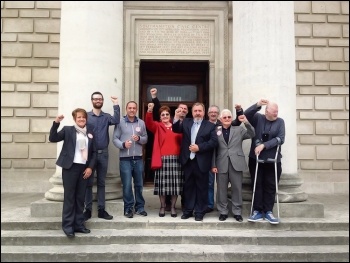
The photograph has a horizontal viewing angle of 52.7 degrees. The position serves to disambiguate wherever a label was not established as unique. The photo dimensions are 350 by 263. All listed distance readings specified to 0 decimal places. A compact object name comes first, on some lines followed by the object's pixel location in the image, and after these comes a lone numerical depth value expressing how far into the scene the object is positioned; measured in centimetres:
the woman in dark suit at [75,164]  523
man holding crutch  571
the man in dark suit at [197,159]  582
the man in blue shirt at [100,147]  582
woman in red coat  598
